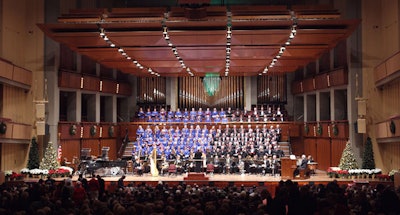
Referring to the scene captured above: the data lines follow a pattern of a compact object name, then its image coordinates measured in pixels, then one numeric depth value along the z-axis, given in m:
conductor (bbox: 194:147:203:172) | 19.86
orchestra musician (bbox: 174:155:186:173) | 20.01
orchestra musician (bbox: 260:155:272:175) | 19.95
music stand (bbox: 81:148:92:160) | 19.72
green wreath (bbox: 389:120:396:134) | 17.44
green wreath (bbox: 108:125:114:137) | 25.42
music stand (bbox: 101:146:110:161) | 19.65
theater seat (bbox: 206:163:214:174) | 20.08
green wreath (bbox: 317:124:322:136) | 23.32
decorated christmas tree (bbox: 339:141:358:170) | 19.16
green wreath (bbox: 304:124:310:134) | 24.92
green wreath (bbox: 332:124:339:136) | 21.58
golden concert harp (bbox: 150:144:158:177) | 19.69
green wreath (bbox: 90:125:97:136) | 23.81
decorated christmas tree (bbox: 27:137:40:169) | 20.19
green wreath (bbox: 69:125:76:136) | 22.17
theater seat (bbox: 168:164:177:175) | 19.47
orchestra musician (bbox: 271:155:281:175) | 19.77
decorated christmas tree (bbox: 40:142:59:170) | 19.53
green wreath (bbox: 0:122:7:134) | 18.12
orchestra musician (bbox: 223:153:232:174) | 20.66
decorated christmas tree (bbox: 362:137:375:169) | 19.12
